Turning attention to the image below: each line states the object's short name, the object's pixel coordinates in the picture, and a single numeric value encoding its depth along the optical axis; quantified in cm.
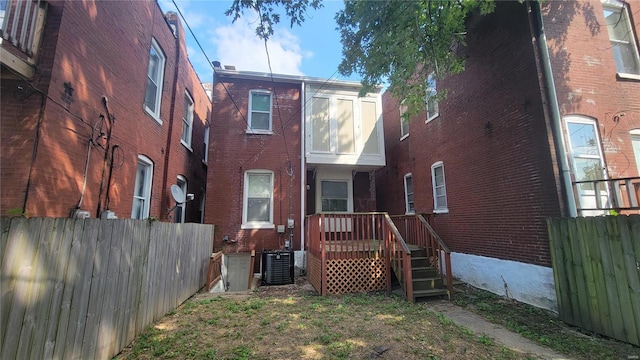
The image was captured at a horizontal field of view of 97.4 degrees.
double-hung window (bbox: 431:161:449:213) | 930
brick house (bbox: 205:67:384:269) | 973
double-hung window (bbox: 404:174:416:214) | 1116
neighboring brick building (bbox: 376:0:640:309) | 589
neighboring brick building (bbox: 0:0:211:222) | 396
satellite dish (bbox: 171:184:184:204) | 759
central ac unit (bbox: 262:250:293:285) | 829
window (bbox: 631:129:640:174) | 636
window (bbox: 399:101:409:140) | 1169
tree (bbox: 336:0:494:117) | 630
